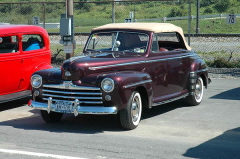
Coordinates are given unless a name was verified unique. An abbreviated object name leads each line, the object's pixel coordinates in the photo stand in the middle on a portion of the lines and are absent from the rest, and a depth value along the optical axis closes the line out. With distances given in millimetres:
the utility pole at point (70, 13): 14070
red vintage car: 10109
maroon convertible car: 7996
